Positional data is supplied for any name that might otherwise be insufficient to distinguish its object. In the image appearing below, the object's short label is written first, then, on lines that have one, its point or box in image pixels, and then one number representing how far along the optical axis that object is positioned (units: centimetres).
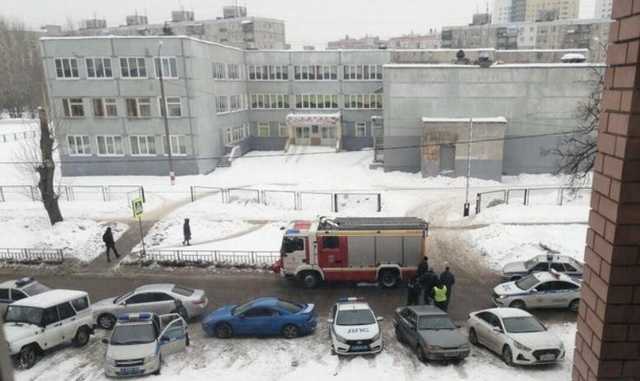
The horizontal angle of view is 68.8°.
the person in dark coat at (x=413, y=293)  1752
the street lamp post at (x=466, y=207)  2852
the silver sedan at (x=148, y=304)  1697
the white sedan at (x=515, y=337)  1319
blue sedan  1571
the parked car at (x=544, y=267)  1925
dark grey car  1345
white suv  1396
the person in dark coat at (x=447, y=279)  1697
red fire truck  1923
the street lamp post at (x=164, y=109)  3597
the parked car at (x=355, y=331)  1406
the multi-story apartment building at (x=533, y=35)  9006
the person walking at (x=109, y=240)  2303
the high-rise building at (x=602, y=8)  17544
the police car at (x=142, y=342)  1295
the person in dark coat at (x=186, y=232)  2435
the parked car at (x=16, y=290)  1731
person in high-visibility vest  1670
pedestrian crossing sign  2131
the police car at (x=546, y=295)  1712
